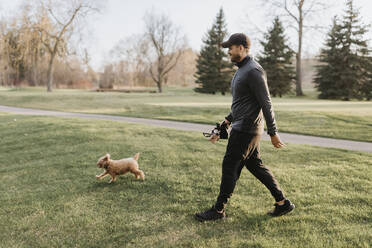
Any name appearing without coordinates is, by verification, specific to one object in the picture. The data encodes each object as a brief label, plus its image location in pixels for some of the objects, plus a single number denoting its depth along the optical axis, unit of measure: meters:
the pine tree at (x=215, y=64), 40.38
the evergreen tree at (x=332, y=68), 30.95
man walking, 2.98
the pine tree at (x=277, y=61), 35.66
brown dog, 4.60
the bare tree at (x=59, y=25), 30.83
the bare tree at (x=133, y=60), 48.25
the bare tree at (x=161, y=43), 44.16
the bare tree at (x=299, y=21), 33.45
